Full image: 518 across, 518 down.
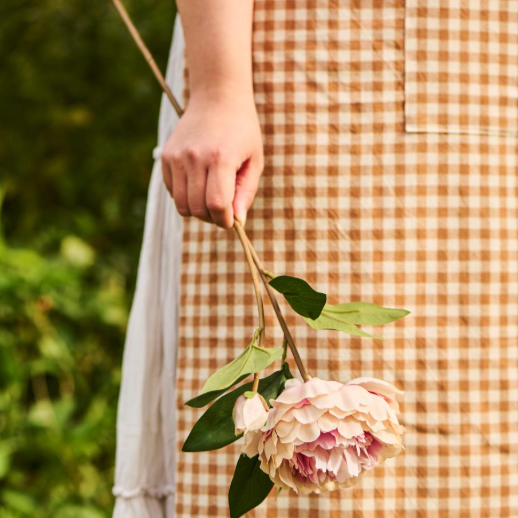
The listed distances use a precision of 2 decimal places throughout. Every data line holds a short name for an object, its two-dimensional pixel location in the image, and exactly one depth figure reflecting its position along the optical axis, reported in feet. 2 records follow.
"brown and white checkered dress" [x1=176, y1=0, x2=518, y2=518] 4.28
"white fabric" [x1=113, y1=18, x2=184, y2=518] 4.57
